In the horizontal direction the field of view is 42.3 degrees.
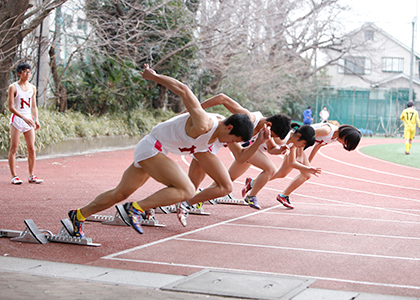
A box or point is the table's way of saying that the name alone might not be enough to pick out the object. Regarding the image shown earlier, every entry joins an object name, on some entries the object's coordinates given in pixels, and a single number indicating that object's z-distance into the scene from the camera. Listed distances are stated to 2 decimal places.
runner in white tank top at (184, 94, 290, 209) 6.65
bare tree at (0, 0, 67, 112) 11.57
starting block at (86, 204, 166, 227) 6.88
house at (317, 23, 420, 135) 42.69
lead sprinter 5.55
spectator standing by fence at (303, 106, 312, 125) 37.30
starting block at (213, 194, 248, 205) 9.00
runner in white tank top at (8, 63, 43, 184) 9.98
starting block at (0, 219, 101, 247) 5.68
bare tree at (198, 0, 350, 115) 22.36
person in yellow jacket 21.41
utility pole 39.80
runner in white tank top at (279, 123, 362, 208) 7.42
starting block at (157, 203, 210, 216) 7.90
